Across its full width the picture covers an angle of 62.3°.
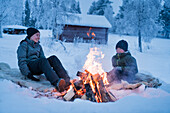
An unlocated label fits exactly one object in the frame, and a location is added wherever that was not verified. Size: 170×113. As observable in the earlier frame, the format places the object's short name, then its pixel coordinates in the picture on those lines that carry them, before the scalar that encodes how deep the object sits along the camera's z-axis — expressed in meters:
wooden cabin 15.93
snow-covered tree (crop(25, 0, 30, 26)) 26.08
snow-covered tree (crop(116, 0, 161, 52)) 13.13
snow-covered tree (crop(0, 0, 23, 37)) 15.26
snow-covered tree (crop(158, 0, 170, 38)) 30.04
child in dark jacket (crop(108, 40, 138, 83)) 3.67
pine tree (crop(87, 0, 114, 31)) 35.83
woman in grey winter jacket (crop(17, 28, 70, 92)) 3.02
